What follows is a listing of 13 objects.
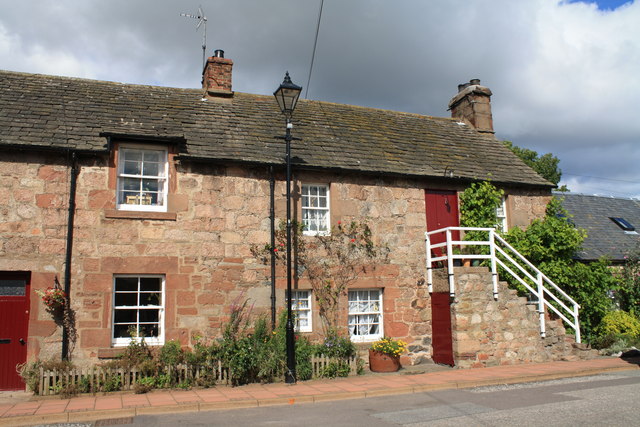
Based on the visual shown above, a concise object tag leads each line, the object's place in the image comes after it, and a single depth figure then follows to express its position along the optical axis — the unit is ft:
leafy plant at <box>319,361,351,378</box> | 35.76
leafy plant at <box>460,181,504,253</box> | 45.55
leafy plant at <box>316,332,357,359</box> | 36.86
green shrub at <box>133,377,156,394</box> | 31.32
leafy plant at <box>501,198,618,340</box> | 46.68
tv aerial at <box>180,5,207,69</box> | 52.04
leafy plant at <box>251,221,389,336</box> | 39.60
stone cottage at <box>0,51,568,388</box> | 33.94
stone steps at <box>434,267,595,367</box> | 39.29
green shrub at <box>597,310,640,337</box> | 47.39
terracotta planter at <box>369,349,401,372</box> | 37.88
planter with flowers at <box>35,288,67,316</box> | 32.40
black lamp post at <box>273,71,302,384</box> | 33.53
